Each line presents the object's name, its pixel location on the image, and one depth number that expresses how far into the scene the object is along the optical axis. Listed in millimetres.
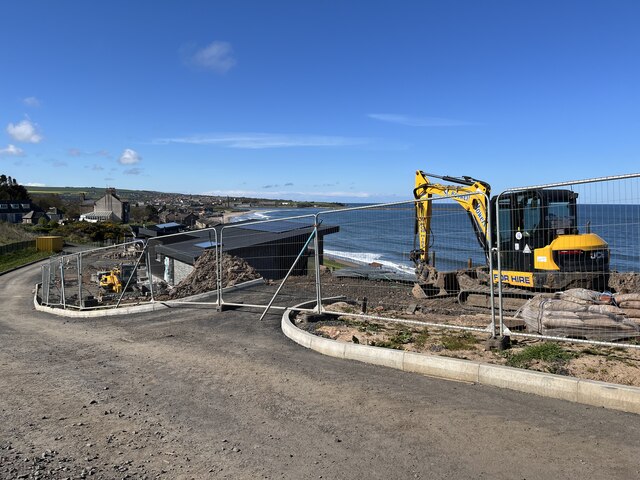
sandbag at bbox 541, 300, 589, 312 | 6781
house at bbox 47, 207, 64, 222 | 115000
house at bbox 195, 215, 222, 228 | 113719
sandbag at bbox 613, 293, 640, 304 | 7573
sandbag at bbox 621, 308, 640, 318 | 7227
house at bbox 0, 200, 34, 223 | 105938
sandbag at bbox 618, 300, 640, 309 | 7461
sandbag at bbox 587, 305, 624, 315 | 6695
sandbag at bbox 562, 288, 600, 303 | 7557
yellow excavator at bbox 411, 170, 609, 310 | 11133
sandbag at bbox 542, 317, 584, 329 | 6562
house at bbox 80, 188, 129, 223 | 127250
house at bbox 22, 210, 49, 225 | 103625
